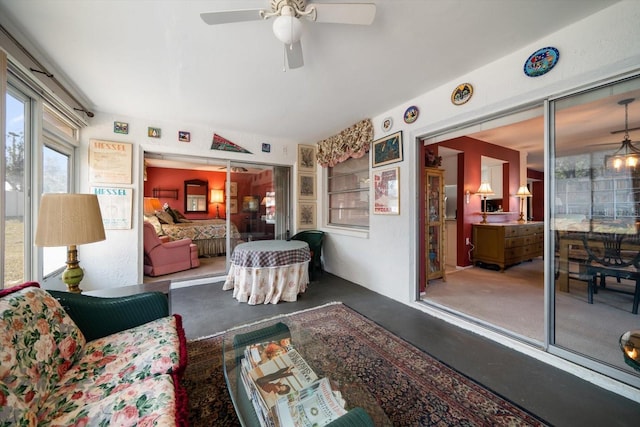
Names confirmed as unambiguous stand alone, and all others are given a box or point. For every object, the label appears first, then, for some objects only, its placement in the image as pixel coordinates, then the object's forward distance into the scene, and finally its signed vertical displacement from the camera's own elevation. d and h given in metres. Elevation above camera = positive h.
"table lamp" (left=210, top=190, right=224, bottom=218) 7.37 +0.55
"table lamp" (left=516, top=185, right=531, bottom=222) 5.12 +0.45
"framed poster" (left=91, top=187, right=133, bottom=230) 3.15 +0.12
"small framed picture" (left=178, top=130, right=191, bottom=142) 3.60 +1.23
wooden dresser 4.20 -0.56
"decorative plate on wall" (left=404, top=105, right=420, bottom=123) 2.83 +1.24
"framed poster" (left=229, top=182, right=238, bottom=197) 4.30 +0.47
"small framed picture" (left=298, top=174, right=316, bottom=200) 4.62 +0.56
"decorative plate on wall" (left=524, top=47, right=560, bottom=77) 1.80 +1.22
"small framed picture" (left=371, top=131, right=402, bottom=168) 3.05 +0.89
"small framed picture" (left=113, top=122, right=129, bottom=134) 3.24 +1.23
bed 5.02 -0.43
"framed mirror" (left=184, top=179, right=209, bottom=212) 7.07 +0.60
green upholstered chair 4.18 -0.58
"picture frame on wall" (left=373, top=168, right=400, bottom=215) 3.07 +0.31
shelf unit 3.64 -0.19
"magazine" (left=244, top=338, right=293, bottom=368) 1.41 -0.88
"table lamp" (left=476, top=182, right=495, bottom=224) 4.45 +0.43
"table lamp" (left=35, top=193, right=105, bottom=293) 1.42 -0.04
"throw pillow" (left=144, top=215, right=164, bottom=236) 4.72 -0.18
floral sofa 0.91 -0.76
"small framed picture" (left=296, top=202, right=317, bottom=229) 4.62 -0.02
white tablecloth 2.97 -0.77
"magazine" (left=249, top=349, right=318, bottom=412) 1.17 -0.90
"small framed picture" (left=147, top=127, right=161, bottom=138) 3.43 +1.22
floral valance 3.50 +1.17
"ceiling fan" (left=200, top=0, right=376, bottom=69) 1.38 +1.22
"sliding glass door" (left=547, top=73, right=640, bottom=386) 1.62 -0.04
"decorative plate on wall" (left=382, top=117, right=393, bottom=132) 3.17 +1.24
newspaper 1.01 -0.89
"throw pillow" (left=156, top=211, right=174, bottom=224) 5.44 -0.06
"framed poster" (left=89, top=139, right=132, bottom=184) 3.11 +0.73
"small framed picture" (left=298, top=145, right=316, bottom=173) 4.62 +1.13
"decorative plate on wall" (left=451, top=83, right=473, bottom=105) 2.32 +1.23
